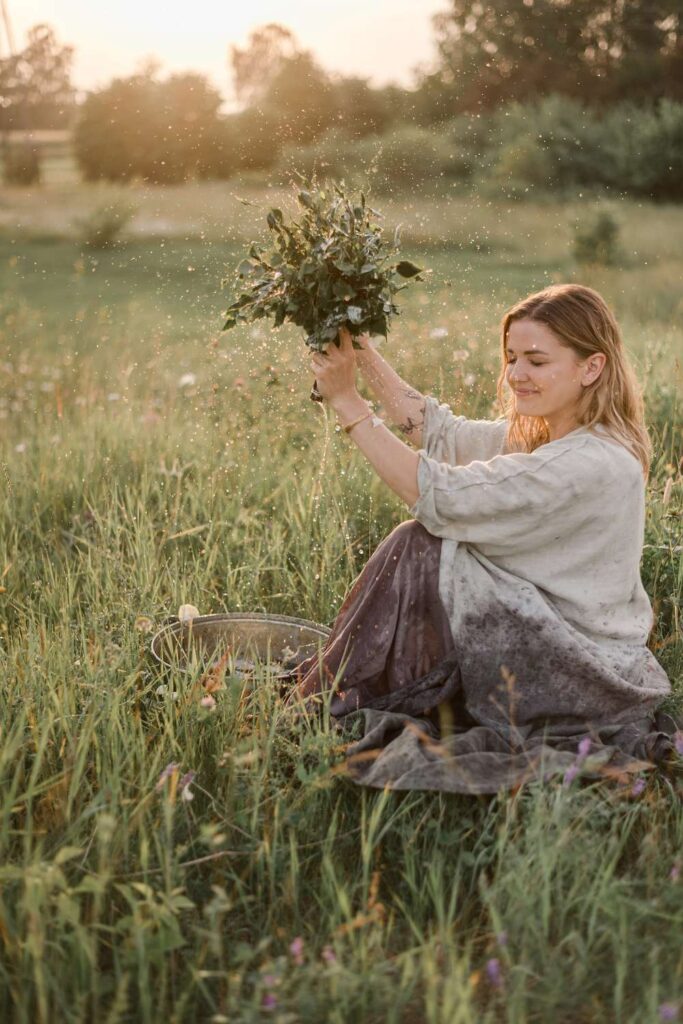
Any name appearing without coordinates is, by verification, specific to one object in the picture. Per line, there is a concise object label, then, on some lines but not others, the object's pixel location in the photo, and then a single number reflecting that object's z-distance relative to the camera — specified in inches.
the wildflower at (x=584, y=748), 79.5
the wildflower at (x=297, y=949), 61.6
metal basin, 115.6
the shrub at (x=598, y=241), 540.1
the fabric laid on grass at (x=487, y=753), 85.2
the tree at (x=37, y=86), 625.6
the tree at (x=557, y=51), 810.2
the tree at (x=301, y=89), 675.4
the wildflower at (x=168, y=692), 96.0
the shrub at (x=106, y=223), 625.0
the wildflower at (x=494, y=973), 63.2
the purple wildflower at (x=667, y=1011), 57.8
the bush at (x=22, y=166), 798.5
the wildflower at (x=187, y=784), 77.2
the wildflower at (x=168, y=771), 77.5
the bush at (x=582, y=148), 732.0
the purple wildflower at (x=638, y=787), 83.7
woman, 97.9
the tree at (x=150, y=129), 600.4
